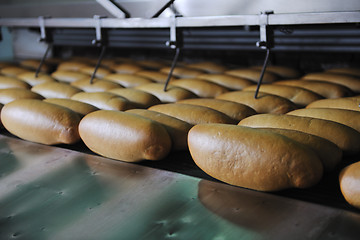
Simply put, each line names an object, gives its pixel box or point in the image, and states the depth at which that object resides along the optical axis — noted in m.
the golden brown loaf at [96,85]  1.71
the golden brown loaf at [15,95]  1.48
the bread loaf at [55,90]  1.60
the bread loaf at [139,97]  1.41
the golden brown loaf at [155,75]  1.86
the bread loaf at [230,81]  1.67
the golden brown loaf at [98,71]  2.09
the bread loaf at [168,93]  1.50
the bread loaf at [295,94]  1.39
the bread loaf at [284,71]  1.89
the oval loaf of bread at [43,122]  1.13
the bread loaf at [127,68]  2.16
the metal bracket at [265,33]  1.39
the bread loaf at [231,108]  1.20
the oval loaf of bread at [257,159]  0.78
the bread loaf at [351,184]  0.72
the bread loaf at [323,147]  0.85
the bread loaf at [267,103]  1.30
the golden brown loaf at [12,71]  2.19
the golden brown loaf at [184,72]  1.97
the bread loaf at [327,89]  1.45
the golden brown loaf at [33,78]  1.95
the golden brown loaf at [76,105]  1.25
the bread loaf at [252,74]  1.77
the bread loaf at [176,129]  1.04
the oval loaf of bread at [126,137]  0.97
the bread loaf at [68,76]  2.01
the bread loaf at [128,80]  1.81
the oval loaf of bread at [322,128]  0.94
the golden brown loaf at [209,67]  2.08
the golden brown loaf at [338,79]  1.53
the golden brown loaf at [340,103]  1.19
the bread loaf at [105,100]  1.34
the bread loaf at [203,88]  1.58
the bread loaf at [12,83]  1.82
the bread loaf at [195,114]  1.13
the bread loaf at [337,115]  1.03
